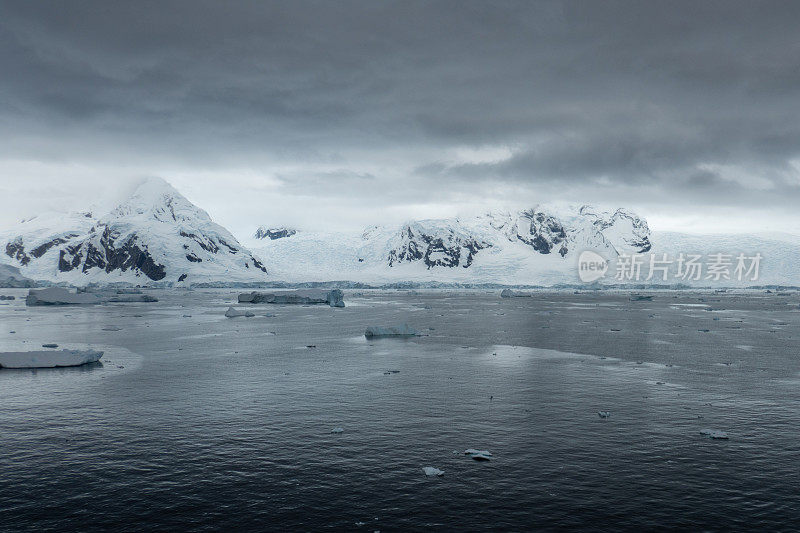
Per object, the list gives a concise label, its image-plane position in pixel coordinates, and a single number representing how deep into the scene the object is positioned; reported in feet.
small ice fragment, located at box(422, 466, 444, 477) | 58.23
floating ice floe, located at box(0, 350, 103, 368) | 116.88
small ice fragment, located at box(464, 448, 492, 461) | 62.95
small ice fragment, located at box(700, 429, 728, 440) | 70.49
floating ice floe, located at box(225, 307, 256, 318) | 257.63
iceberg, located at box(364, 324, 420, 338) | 179.63
